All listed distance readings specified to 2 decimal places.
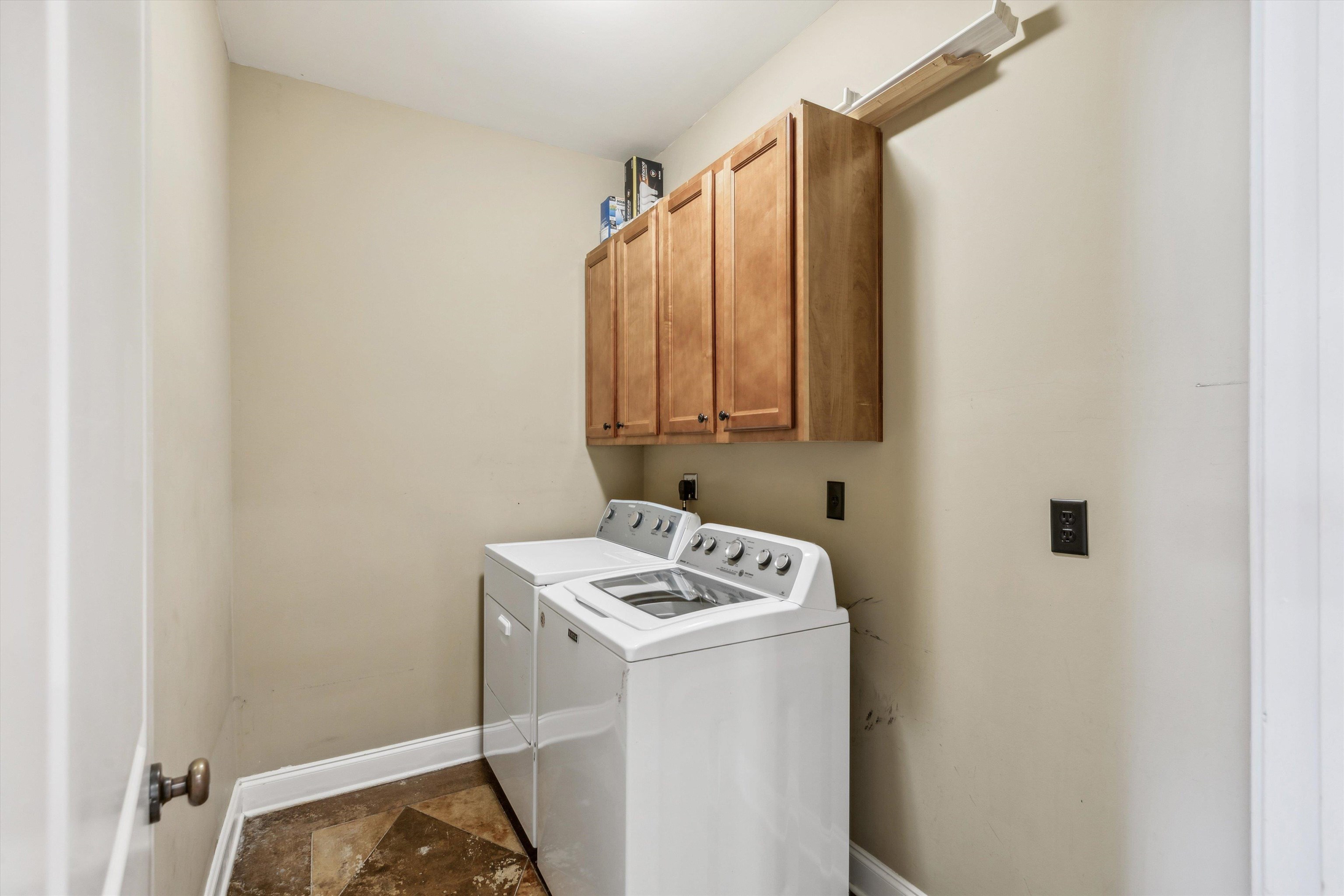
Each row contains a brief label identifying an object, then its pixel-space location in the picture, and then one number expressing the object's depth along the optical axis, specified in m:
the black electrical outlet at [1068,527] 1.27
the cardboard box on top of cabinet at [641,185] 2.59
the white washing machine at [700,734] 1.31
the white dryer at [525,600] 1.88
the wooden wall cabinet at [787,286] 1.57
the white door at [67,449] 0.28
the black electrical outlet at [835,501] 1.83
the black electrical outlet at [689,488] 2.50
